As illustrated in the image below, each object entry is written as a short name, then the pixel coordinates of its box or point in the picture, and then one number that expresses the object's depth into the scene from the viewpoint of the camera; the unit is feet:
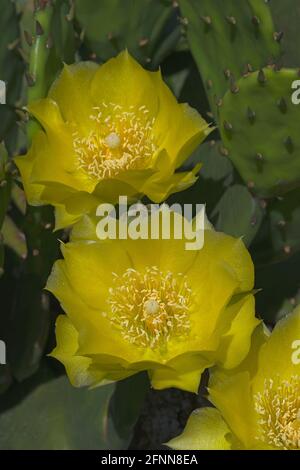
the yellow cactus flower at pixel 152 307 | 1.49
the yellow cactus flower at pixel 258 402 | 1.52
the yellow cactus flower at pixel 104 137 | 1.57
